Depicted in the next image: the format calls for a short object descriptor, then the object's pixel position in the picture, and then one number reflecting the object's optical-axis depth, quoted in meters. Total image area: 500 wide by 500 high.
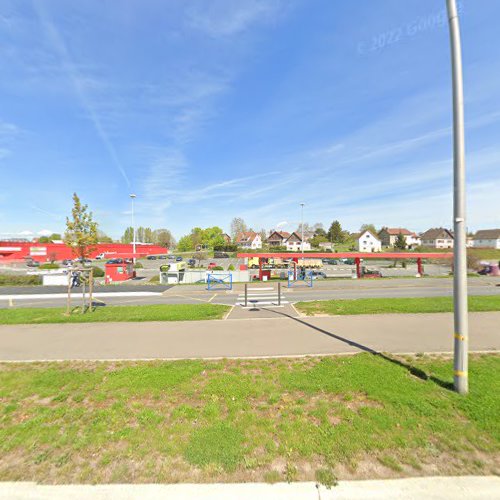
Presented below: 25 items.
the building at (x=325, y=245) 75.32
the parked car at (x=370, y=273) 27.53
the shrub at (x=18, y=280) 24.16
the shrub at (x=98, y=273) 28.98
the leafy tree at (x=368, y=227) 93.36
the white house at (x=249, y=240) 93.14
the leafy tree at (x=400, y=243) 68.56
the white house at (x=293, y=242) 84.62
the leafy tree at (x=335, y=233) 80.50
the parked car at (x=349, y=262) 49.30
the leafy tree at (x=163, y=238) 102.51
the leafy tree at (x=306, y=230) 94.19
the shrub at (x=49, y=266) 36.70
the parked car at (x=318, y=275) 26.61
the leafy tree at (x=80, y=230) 13.35
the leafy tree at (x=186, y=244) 85.62
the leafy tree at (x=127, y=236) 104.25
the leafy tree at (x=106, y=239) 85.28
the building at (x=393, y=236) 85.79
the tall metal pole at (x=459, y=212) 4.26
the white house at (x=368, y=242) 74.56
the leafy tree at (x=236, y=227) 93.25
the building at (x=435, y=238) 66.88
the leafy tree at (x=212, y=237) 78.86
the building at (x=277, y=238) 90.38
